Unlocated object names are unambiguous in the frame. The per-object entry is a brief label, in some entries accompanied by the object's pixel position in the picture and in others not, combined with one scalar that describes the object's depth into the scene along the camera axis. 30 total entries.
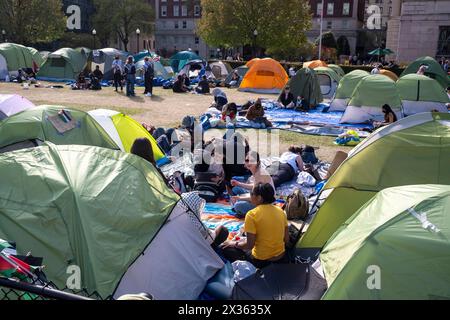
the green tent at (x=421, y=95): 15.02
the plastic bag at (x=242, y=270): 4.73
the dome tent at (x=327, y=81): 21.12
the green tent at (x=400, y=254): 3.42
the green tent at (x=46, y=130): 6.90
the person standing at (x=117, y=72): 21.58
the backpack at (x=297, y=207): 6.75
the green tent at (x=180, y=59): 33.01
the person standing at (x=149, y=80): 19.98
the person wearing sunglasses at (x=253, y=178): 6.87
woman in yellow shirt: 4.80
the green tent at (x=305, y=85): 17.42
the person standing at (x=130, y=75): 19.69
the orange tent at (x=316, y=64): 24.61
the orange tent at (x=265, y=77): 22.78
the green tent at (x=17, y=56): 25.95
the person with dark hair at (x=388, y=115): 12.21
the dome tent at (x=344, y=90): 16.42
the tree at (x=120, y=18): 55.47
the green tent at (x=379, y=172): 5.55
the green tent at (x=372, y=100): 14.11
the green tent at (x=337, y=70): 23.10
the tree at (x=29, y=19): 37.41
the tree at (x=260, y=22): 35.03
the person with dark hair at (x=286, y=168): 8.32
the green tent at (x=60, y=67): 26.58
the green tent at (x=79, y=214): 4.06
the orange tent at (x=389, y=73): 20.35
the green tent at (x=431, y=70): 21.17
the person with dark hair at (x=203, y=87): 21.98
